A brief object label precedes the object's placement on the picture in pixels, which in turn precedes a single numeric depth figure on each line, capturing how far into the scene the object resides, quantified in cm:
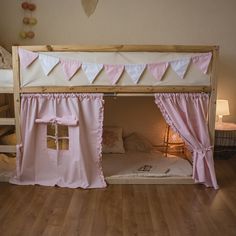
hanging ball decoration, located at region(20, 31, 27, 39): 396
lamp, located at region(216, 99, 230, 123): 396
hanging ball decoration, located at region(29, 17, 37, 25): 394
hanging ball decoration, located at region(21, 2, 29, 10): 387
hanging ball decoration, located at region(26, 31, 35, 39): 397
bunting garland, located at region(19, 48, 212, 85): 290
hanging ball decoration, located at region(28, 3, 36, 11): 390
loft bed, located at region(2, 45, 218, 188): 291
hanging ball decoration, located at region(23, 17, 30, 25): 393
